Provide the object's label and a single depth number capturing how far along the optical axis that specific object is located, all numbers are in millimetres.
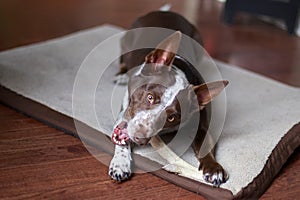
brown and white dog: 1806
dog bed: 1879
